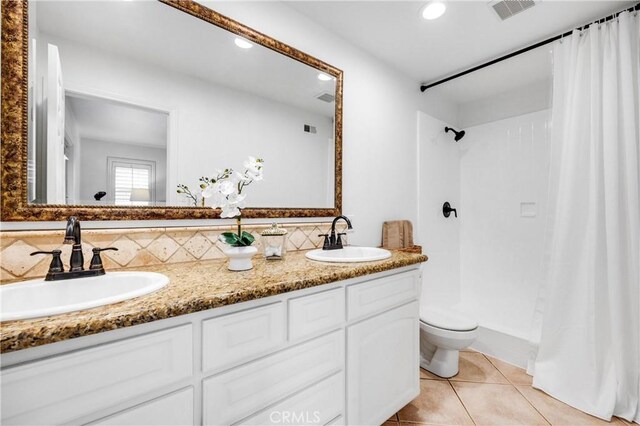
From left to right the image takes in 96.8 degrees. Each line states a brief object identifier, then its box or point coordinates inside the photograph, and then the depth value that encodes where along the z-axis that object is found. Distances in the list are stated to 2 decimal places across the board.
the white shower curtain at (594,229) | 1.56
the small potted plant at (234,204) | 1.11
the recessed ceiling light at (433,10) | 1.64
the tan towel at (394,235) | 2.16
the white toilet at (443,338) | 1.82
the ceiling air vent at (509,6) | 1.61
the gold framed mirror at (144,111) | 0.99
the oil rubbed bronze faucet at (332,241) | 1.62
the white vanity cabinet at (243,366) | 0.60
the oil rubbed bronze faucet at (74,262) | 0.89
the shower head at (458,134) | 2.82
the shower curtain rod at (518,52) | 1.67
